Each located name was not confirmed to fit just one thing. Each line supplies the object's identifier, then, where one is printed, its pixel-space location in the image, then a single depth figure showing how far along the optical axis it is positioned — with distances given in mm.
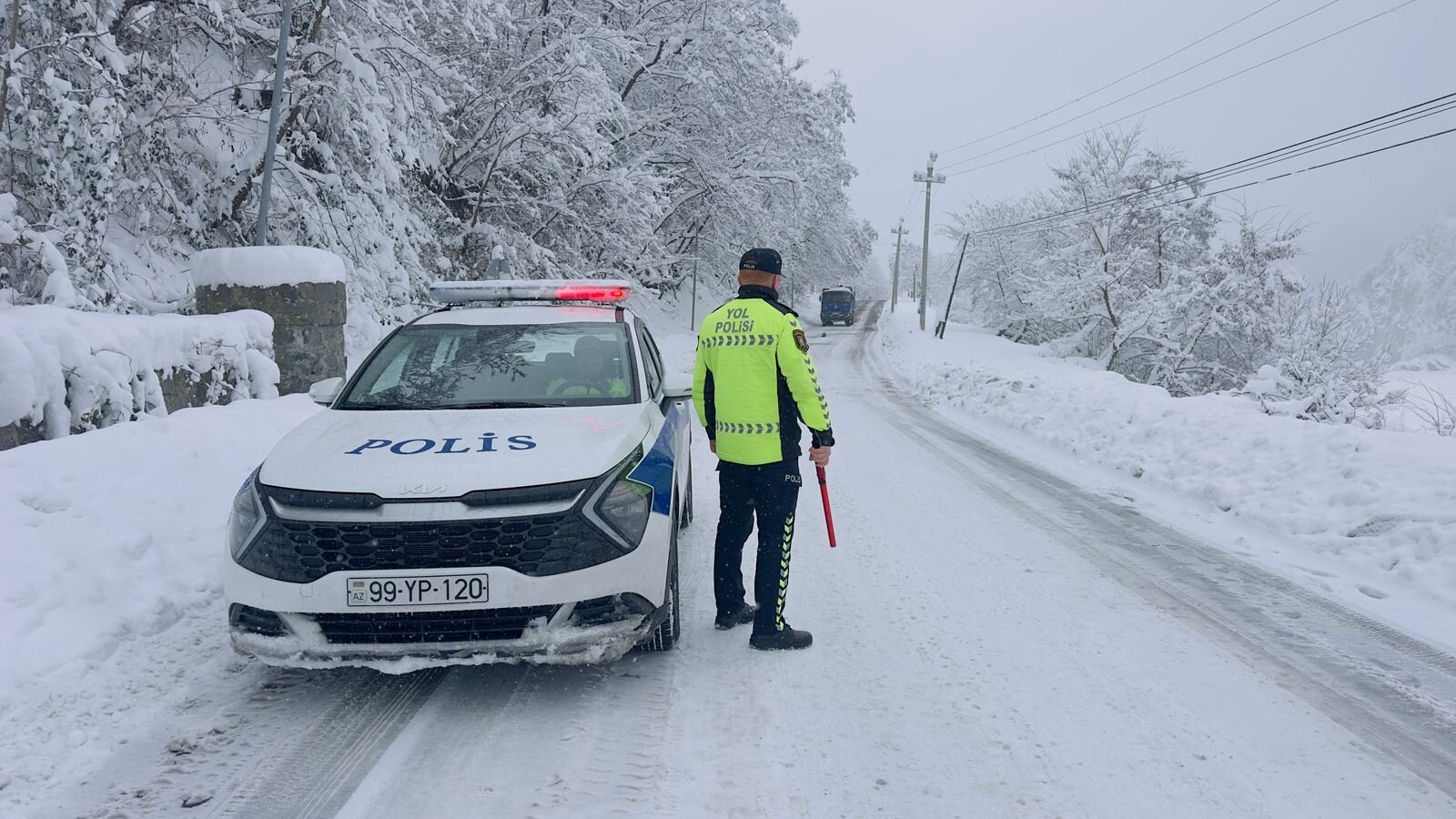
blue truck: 48562
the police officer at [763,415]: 4102
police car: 3258
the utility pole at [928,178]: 45750
